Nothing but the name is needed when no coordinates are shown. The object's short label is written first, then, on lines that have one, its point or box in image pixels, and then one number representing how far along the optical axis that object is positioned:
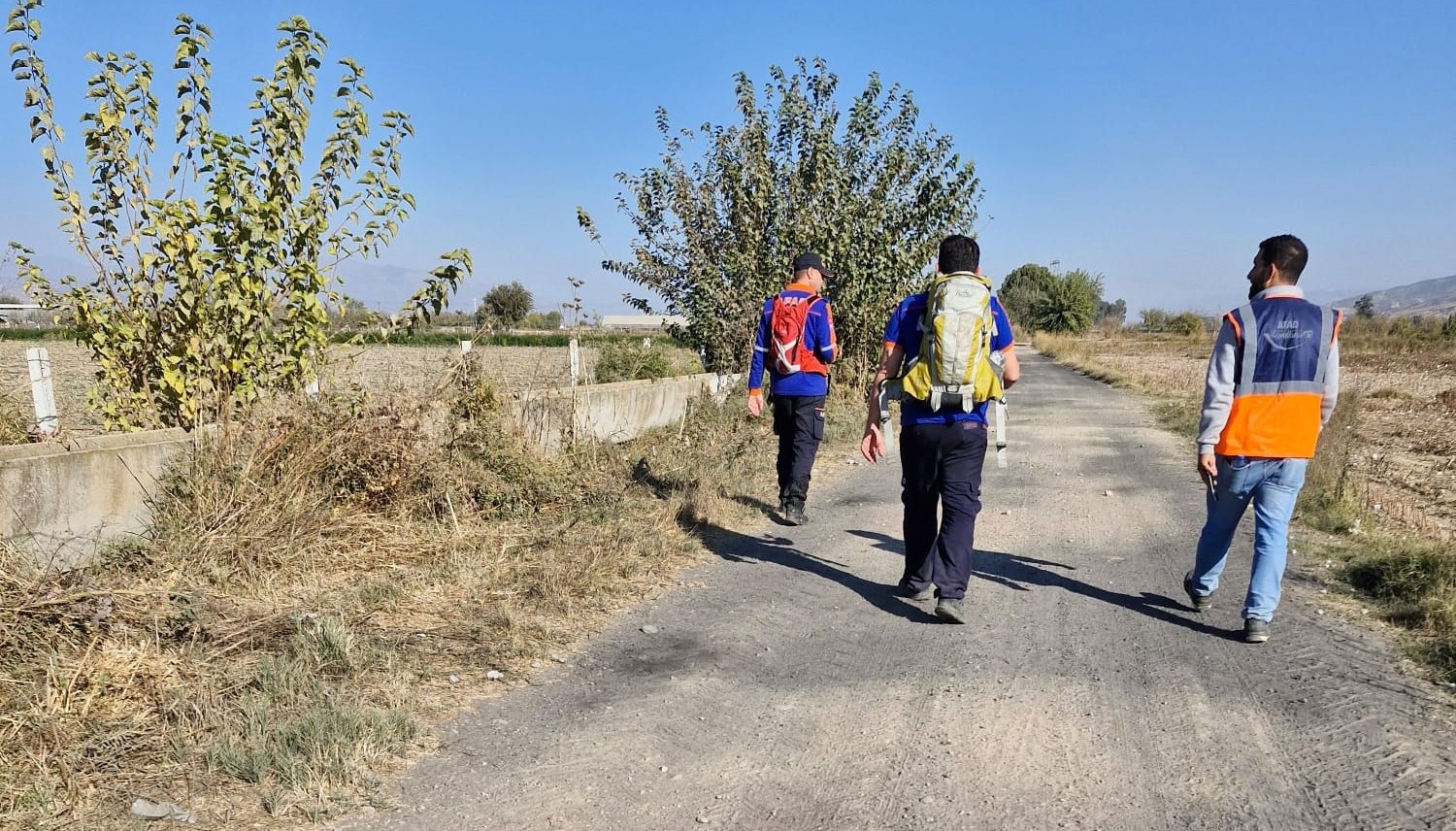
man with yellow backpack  4.55
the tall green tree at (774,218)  13.10
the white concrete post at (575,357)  7.90
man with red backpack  6.71
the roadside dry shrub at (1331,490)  6.91
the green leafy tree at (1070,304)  70.00
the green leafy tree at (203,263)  5.39
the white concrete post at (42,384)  5.64
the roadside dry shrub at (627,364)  12.48
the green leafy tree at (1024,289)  78.50
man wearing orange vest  4.36
